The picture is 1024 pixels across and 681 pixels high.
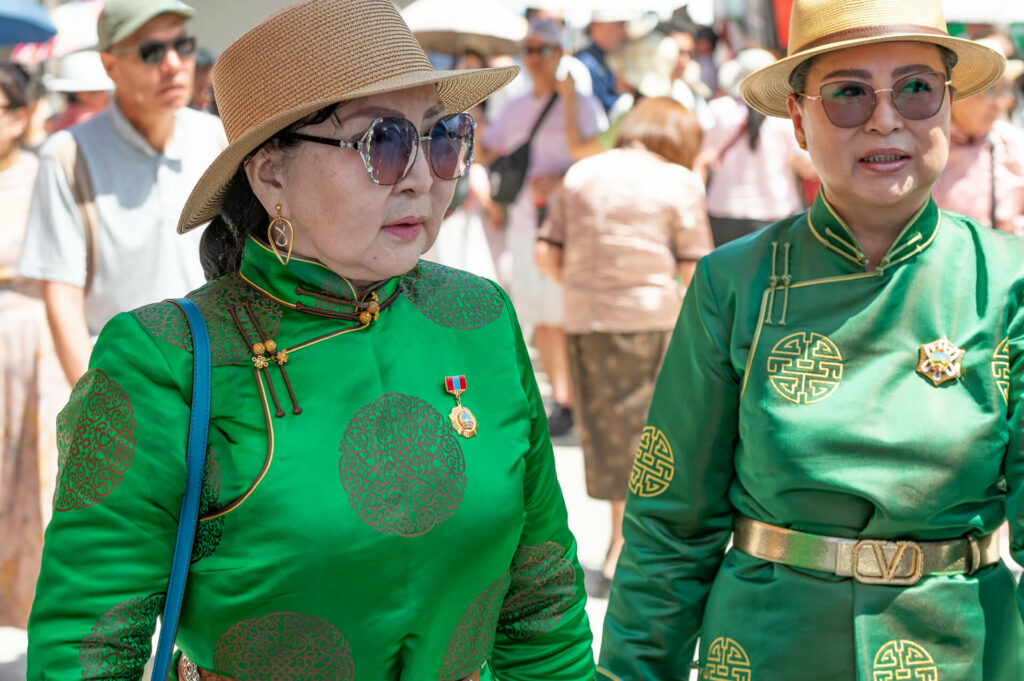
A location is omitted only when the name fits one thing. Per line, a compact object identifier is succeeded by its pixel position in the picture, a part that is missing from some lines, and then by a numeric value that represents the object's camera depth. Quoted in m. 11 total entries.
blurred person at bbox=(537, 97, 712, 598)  5.77
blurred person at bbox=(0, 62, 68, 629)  5.05
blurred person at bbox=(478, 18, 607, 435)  8.33
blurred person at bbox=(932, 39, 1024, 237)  6.08
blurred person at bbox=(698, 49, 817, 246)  7.86
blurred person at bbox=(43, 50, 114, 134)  8.48
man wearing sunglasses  4.41
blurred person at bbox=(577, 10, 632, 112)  9.48
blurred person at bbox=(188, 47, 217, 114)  7.16
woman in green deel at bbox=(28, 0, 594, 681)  1.86
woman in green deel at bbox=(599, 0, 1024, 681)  2.48
